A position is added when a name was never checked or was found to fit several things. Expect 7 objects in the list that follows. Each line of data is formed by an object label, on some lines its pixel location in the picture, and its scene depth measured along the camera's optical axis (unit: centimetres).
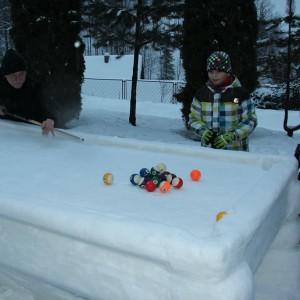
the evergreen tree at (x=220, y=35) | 698
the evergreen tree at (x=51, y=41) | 749
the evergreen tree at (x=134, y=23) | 821
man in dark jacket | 340
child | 280
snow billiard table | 141
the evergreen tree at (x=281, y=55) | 875
